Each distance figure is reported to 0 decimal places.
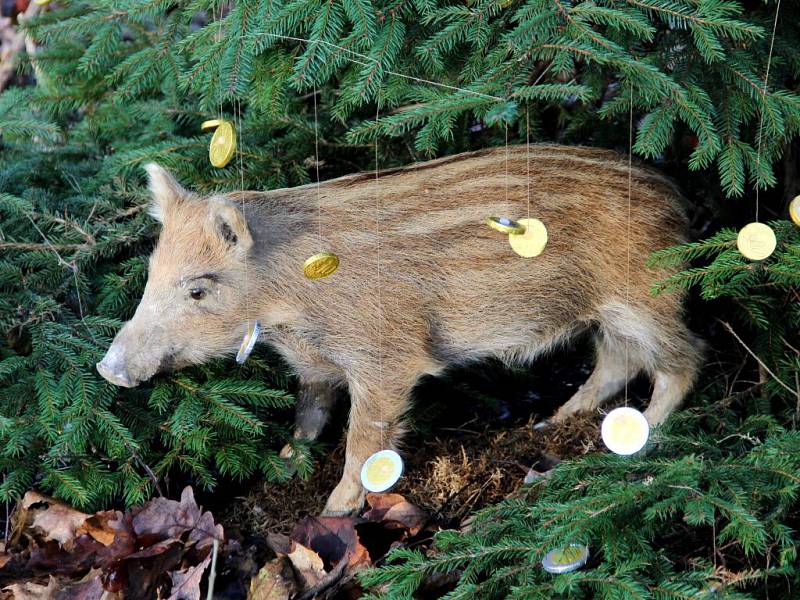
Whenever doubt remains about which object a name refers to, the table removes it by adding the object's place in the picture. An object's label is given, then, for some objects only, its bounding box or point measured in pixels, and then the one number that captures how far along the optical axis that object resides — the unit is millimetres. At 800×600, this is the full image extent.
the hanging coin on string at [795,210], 2780
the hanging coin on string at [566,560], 2402
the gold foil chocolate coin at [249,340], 3059
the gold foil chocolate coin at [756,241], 2777
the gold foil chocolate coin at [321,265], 2754
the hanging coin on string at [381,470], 2838
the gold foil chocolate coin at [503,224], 2633
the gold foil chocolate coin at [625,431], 2596
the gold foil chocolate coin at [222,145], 2875
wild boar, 3207
